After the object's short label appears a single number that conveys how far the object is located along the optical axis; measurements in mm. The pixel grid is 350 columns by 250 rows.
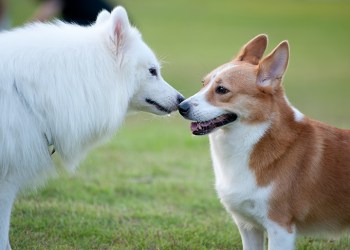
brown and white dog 5047
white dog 5012
